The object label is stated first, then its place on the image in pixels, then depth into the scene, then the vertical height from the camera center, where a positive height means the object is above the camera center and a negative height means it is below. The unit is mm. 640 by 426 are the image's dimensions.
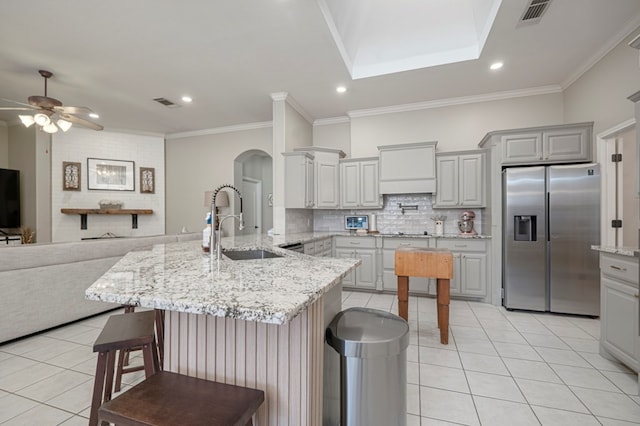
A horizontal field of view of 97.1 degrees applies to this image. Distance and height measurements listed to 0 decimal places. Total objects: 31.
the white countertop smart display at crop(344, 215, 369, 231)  4965 -178
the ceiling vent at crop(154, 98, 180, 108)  4637 +1863
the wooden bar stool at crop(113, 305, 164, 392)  1790 -928
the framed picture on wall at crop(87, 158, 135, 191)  6012 +839
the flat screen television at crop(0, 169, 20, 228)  5418 +292
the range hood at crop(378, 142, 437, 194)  4336 +689
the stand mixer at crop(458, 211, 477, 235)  4285 -173
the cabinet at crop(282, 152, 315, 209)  4406 +508
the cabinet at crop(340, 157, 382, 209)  4710 +481
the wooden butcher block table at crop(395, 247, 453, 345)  2641 -547
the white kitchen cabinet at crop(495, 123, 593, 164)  3451 +850
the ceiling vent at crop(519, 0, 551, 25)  2496 +1846
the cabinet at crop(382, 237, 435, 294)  4152 -817
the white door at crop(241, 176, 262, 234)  6832 +212
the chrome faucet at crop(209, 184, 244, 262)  1874 -174
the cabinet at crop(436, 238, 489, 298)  3895 -766
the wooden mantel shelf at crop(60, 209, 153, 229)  5696 +19
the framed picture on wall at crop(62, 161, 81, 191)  5734 +761
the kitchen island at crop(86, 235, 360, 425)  921 -466
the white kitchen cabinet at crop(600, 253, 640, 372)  2016 -749
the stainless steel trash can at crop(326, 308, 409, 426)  1234 -721
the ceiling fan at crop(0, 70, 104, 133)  3510 +1323
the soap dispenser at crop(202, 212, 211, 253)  2188 -212
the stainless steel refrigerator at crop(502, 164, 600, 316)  3277 -319
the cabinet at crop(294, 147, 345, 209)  4770 +597
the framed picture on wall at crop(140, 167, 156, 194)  6387 +744
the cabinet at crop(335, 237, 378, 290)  4414 -698
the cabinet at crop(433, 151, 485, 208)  4141 +480
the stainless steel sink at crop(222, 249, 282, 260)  2479 -372
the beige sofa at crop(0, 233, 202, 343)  2566 -676
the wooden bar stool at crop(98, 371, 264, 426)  813 -595
